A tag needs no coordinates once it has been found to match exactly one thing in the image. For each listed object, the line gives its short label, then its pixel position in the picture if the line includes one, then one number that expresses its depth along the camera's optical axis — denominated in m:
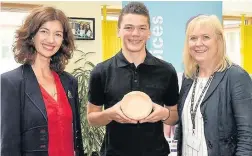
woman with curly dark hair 1.84
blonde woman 1.89
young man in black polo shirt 2.13
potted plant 4.79
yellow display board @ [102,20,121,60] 6.54
